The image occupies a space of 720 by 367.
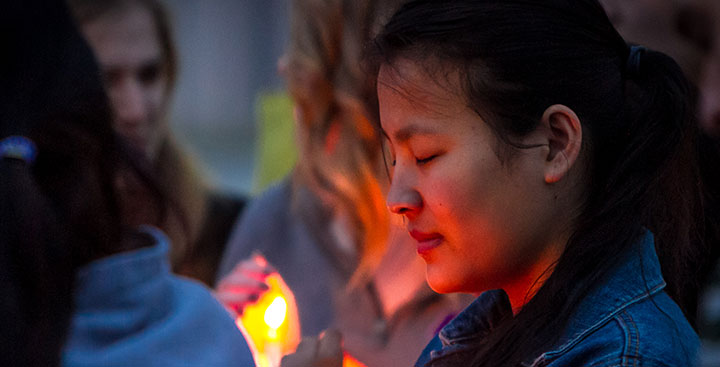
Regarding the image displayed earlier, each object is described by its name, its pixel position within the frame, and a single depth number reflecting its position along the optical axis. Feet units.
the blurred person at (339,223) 16.42
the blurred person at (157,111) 21.90
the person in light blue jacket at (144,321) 10.57
